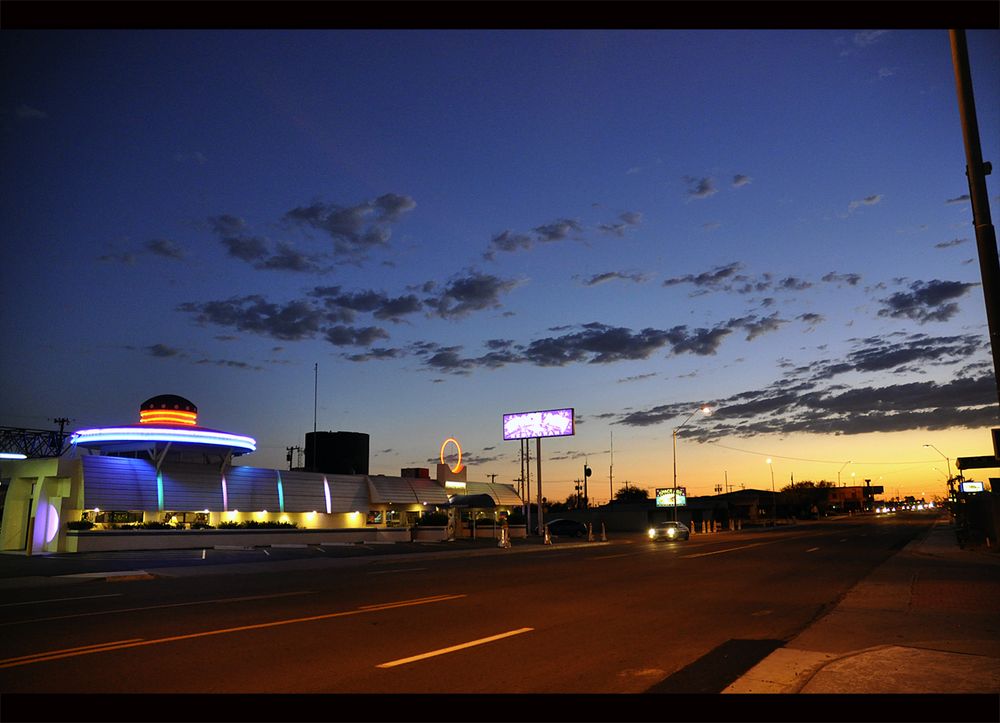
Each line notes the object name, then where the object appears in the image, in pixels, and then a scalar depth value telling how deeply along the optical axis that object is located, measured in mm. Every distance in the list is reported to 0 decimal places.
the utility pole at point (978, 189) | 7609
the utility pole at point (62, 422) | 90500
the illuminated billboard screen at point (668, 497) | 71688
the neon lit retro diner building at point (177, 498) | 35969
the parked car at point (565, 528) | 64562
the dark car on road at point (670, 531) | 49806
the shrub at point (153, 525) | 38706
